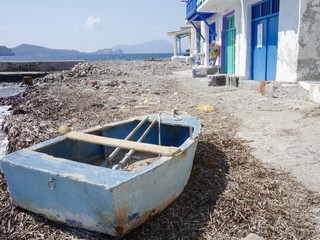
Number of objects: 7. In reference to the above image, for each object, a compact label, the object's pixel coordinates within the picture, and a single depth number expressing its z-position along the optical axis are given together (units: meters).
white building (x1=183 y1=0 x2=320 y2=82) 7.41
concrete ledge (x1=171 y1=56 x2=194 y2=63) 27.66
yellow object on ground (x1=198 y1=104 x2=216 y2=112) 7.41
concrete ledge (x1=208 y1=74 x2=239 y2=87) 11.33
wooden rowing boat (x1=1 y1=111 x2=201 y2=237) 2.50
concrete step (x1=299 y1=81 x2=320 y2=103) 6.61
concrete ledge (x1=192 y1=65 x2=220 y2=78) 15.46
